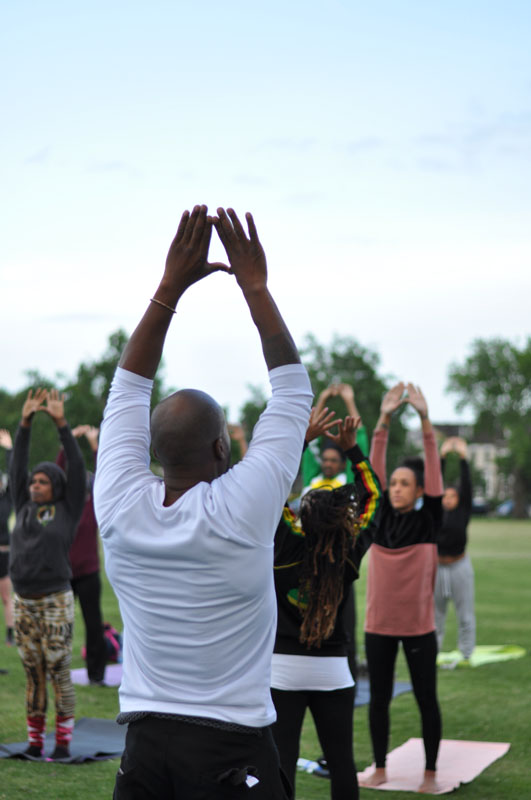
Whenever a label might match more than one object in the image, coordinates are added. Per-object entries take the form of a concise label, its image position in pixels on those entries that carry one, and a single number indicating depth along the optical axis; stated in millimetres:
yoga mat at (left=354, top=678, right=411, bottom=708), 9430
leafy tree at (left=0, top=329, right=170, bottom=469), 62188
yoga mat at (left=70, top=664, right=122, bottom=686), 10133
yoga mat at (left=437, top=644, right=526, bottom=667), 11617
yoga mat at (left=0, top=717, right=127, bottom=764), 7227
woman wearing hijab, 7023
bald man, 2553
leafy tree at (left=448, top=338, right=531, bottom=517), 89138
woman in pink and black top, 6605
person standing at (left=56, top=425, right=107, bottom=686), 9867
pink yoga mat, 6730
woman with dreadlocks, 4754
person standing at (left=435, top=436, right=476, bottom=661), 11711
